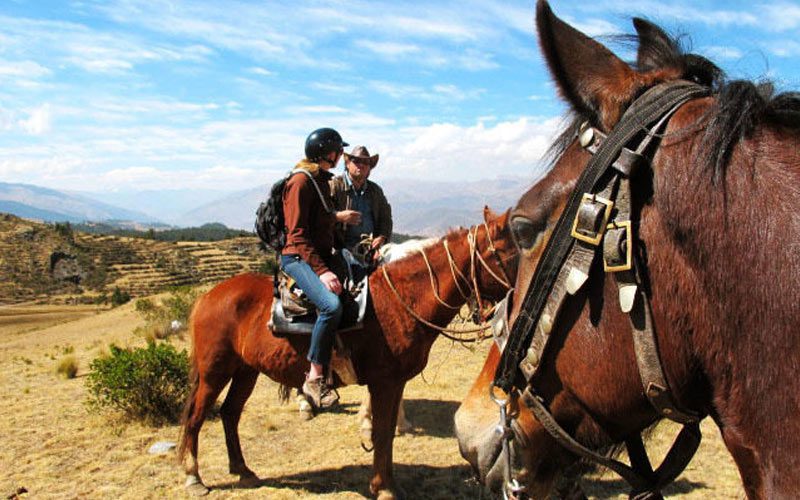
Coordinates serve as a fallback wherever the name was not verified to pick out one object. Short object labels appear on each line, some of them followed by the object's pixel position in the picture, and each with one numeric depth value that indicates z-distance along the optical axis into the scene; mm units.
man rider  6188
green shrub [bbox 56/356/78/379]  10172
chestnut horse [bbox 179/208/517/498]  4789
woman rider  4422
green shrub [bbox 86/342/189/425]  7180
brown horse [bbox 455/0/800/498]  978
